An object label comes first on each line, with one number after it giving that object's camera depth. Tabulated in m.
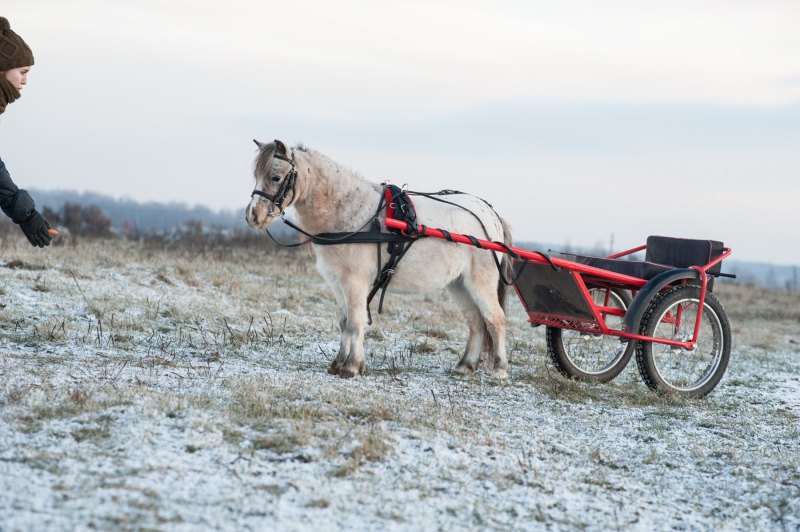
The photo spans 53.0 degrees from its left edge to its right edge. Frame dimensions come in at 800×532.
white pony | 7.03
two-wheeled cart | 7.71
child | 6.04
